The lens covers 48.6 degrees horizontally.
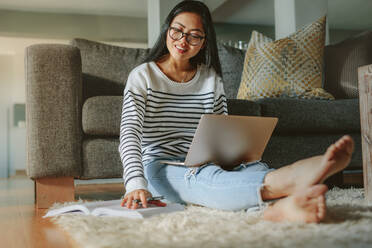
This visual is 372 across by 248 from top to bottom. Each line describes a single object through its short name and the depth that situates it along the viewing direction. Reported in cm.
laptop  116
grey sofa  161
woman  107
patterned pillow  218
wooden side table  136
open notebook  108
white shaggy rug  78
